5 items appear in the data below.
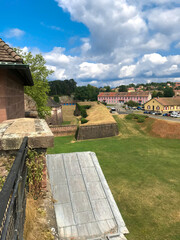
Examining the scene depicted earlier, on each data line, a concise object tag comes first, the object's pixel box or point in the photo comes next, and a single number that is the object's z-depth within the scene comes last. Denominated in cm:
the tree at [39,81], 2328
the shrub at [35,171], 354
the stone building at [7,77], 484
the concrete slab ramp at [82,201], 498
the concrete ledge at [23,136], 332
